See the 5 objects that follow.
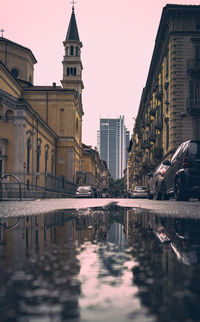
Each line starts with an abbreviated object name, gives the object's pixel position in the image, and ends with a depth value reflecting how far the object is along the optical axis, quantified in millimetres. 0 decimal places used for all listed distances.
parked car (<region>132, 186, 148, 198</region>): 42062
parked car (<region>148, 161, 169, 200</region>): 17203
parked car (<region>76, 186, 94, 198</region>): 37962
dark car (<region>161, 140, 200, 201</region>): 12617
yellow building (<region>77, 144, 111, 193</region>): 64938
